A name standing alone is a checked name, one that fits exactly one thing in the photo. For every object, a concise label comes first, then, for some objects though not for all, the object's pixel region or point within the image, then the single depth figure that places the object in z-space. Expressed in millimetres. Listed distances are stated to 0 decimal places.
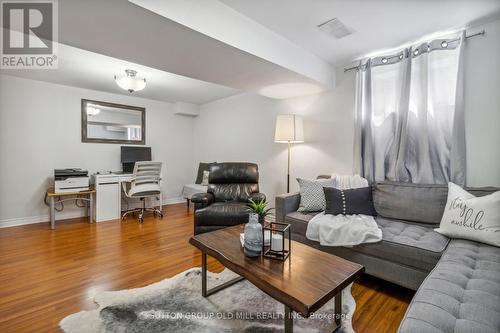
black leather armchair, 2857
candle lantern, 1495
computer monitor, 4566
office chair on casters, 3955
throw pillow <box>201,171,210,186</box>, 4876
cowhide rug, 1487
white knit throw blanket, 1942
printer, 3609
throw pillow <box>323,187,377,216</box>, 2375
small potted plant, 1614
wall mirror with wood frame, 4289
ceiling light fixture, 3158
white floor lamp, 3236
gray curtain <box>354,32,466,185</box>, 2252
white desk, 3922
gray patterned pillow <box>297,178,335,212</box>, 2580
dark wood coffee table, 1106
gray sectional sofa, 947
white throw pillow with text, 1660
